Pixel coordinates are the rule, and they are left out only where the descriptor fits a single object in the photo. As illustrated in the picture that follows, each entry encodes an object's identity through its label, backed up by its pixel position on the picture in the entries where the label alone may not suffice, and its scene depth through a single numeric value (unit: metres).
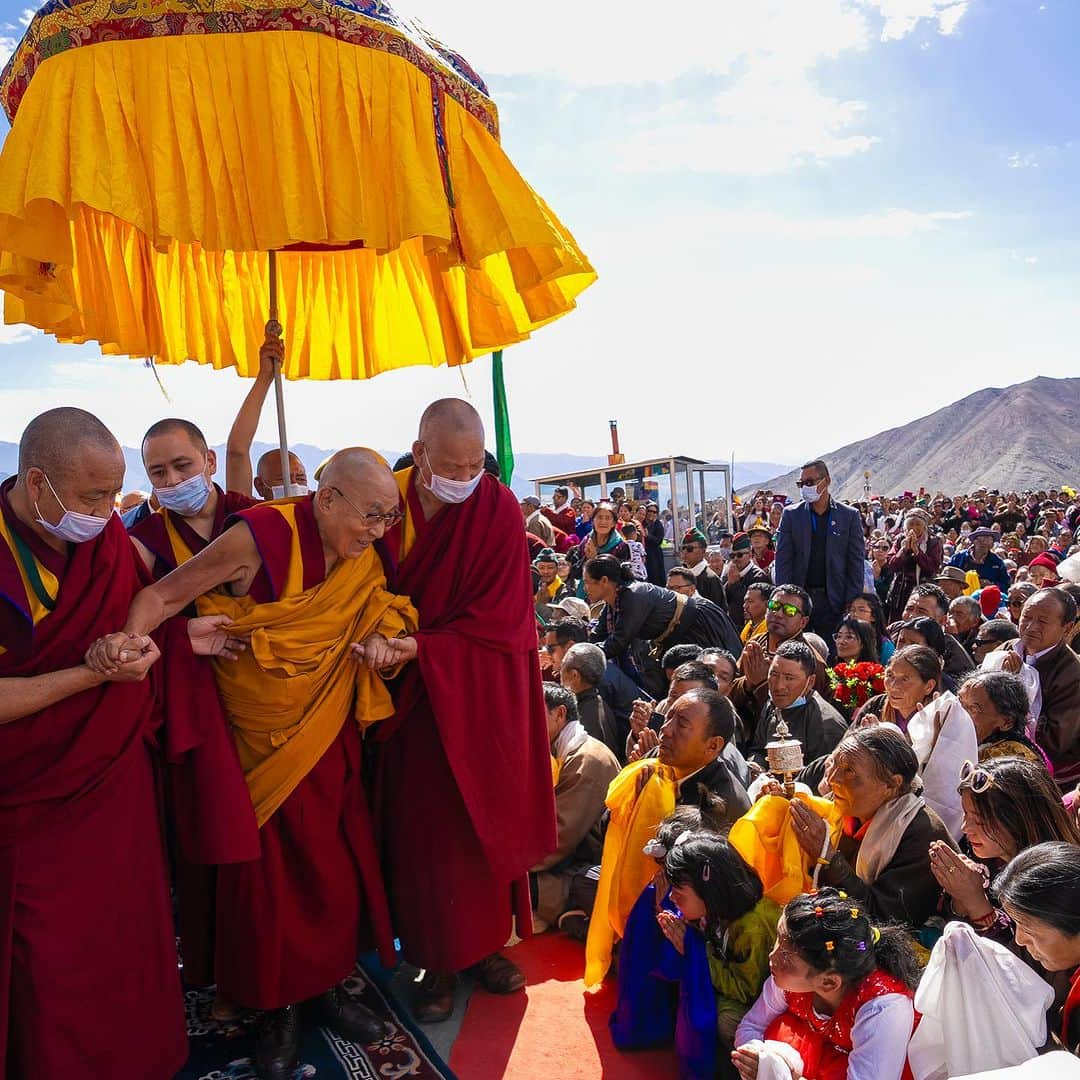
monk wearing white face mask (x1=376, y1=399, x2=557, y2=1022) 2.96
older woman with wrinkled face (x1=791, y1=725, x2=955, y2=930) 2.89
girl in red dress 2.32
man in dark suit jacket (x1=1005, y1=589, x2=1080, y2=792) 4.38
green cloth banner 3.84
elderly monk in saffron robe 2.73
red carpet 2.90
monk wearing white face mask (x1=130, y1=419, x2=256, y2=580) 2.91
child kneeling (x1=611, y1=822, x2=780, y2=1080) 2.80
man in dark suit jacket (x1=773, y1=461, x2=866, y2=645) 6.52
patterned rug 2.81
